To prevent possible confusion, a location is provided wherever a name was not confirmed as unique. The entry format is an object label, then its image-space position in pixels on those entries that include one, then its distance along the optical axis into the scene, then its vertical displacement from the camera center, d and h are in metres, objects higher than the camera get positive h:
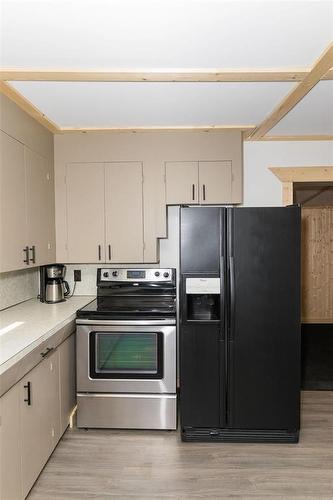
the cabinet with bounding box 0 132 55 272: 2.44 +0.28
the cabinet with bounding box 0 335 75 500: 1.81 -1.01
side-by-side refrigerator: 2.65 -0.60
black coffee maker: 3.26 -0.35
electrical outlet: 3.65 -0.29
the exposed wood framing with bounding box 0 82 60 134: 2.36 +0.99
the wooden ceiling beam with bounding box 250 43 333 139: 1.98 +0.97
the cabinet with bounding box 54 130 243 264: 3.33 +0.54
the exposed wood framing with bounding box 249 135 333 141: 3.43 +0.98
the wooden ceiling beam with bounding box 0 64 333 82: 2.10 +0.97
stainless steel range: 2.81 -0.94
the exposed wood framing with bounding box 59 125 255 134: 3.17 +1.00
